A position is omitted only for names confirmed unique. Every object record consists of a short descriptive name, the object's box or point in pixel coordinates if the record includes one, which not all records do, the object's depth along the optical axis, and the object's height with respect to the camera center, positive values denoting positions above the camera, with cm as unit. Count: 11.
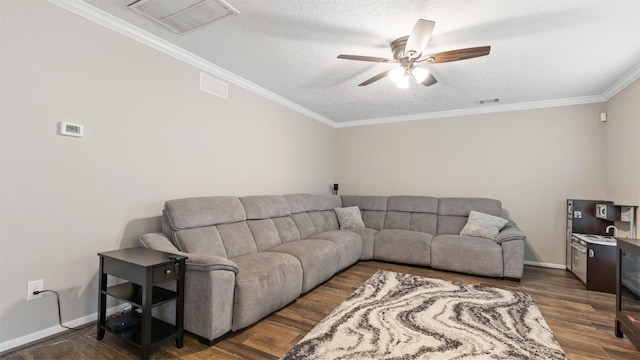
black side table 177 -81
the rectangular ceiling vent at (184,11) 206 +129
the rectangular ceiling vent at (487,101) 421 +130
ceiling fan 204 +108
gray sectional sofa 204 -72
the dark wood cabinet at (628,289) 204 -77
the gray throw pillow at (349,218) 468 -58
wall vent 314 +110
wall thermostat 208 +36
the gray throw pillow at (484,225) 391 -55
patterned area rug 192 -114
